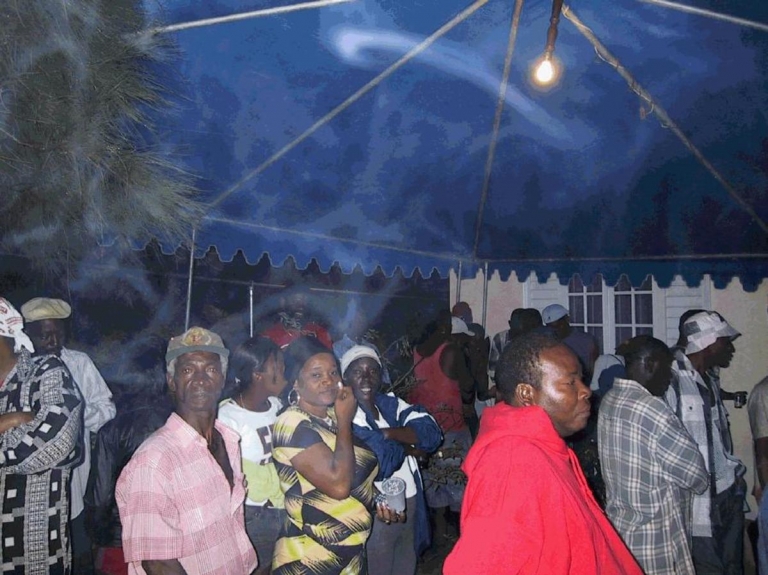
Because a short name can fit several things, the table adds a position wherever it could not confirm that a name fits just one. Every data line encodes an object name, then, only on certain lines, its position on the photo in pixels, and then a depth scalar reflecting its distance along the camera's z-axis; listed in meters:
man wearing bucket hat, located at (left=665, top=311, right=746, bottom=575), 3.98
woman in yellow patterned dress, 2.80
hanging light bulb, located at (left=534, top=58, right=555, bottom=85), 3.57
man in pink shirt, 2.22
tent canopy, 3.31
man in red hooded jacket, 1.84
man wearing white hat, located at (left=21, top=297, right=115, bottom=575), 4.04
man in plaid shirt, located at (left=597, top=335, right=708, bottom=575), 3.24
